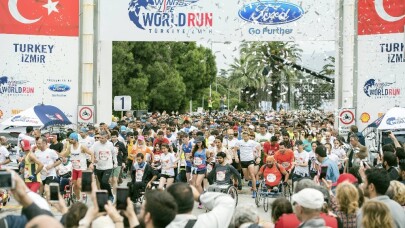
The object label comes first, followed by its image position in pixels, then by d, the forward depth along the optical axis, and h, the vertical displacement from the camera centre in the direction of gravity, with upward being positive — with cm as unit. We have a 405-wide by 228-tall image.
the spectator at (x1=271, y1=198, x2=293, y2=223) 741 -92
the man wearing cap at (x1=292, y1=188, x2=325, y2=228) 638 -78
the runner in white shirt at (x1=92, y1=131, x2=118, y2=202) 1833 -110
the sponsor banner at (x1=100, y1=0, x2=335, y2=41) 2611 +317
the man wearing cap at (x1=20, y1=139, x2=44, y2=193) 1659 -125
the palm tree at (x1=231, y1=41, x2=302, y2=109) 6812 +504
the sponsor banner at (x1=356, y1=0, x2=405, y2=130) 2545 +188
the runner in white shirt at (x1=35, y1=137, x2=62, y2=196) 1712 -110
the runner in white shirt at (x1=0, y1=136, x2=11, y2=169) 1797 -109
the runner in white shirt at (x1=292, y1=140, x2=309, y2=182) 1842 -124
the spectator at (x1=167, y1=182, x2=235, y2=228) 596 -76
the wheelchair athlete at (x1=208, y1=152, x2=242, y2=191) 1783 -139
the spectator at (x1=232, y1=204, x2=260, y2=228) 676 -91
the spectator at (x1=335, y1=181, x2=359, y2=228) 762 -87
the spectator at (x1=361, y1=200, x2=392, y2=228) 639 -85
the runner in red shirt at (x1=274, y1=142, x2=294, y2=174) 1875 -109
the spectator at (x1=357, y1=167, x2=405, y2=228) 741 -71
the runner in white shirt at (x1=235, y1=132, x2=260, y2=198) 2117 -103
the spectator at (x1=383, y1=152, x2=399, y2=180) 1066 -69
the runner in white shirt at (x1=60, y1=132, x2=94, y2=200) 1805 -109
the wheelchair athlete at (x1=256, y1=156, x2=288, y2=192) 1803 -142
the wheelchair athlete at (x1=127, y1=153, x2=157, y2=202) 1817 -153
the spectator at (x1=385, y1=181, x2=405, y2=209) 820 -84
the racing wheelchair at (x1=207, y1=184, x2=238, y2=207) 1702 -167
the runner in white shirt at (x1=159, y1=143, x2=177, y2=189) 1867 -130
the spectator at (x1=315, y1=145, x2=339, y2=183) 1348 -88
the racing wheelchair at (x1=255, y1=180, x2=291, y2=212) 1794 -185
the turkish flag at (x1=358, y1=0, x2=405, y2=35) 2558 +330
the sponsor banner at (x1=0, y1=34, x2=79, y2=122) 2662 +129
